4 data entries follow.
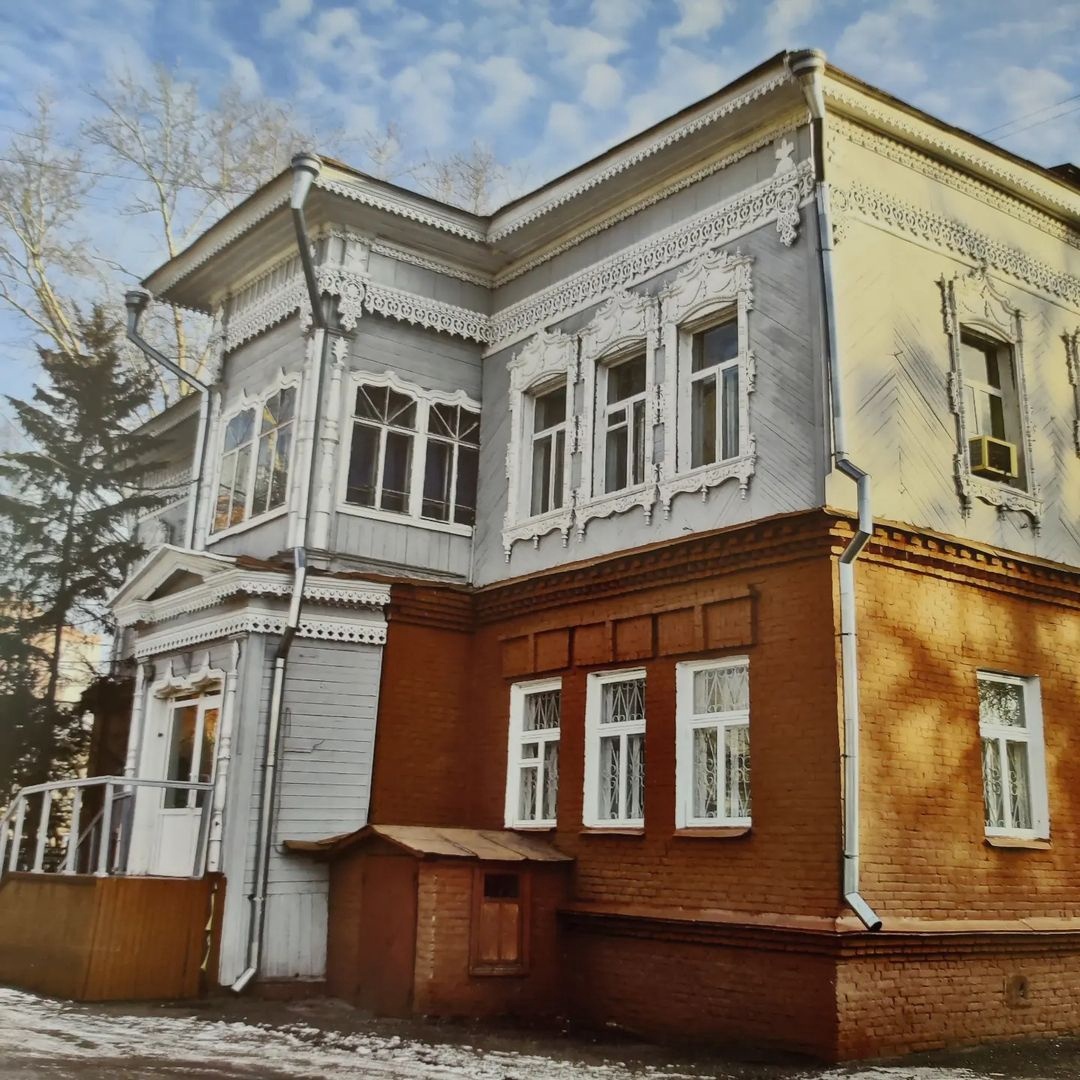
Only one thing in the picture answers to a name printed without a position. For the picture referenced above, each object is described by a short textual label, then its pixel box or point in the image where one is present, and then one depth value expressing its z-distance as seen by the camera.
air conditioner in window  10.69
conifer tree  17.41
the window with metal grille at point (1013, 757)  10.21
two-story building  9.40
